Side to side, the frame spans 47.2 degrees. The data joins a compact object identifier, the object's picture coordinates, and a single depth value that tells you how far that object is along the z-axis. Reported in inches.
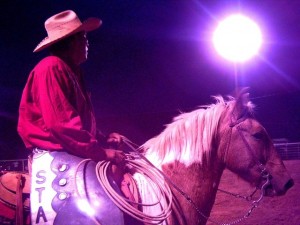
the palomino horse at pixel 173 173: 105.2
